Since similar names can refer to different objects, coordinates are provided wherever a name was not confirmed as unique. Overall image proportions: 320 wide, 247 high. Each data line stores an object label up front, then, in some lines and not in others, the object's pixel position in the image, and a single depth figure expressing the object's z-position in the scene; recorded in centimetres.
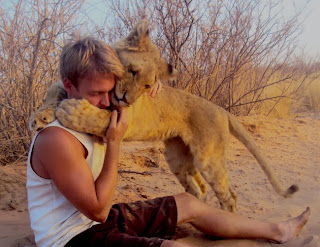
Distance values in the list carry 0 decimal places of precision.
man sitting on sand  194
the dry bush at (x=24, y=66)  457
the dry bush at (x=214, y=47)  664
